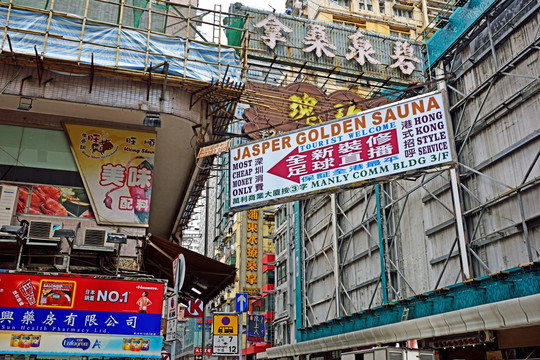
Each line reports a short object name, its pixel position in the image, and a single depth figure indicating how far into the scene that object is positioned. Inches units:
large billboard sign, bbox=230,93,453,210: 398.9
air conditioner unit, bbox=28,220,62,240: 435.5
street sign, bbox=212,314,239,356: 381.7
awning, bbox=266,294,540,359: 367.9
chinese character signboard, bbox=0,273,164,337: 415.2
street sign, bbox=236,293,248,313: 431.2
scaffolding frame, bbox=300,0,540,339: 425.4
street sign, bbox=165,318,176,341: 268.9
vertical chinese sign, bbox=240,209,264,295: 1720.0
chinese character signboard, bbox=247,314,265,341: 1079.8
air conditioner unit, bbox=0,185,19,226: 437.1
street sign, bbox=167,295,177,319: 275.5
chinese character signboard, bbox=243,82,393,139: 538.6
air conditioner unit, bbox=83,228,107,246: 456.1
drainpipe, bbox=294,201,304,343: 964.8
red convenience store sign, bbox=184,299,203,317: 649.6
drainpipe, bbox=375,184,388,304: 637.3
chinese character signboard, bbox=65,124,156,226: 481.7
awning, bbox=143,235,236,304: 524.1
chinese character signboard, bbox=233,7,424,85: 593.9
